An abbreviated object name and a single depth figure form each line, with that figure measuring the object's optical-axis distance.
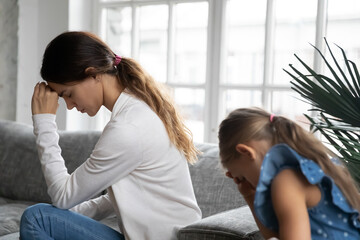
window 3.03
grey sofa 1.64
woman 1.71
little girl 1.26
